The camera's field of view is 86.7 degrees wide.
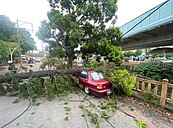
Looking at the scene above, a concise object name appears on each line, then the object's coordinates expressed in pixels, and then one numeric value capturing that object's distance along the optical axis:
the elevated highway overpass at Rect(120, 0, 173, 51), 6.70
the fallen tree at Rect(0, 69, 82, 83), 5.03
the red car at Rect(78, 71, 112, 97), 4.38
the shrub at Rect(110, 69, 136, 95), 4.31
